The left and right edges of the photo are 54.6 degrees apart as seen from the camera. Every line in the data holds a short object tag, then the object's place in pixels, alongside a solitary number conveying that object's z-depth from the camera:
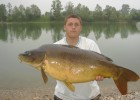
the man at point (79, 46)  2.26
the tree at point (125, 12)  51.93
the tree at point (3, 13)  47.82
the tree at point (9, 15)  49.40
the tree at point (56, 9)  48.28
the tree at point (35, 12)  49.24
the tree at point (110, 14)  49.80
